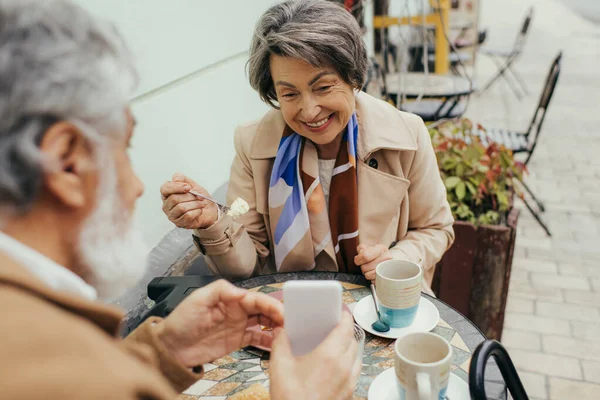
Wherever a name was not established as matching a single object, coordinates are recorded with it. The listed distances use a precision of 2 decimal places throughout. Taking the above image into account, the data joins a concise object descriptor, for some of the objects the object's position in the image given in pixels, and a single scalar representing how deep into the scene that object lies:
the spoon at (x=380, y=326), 1.44
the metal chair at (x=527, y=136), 3.84
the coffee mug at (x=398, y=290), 1.40
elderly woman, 1.77
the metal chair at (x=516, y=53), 7.11
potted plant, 2.56
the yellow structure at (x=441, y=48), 7.34
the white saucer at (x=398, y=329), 1.44
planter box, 2.55
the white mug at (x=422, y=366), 1.04
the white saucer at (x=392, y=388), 1.19
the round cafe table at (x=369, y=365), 1.27
